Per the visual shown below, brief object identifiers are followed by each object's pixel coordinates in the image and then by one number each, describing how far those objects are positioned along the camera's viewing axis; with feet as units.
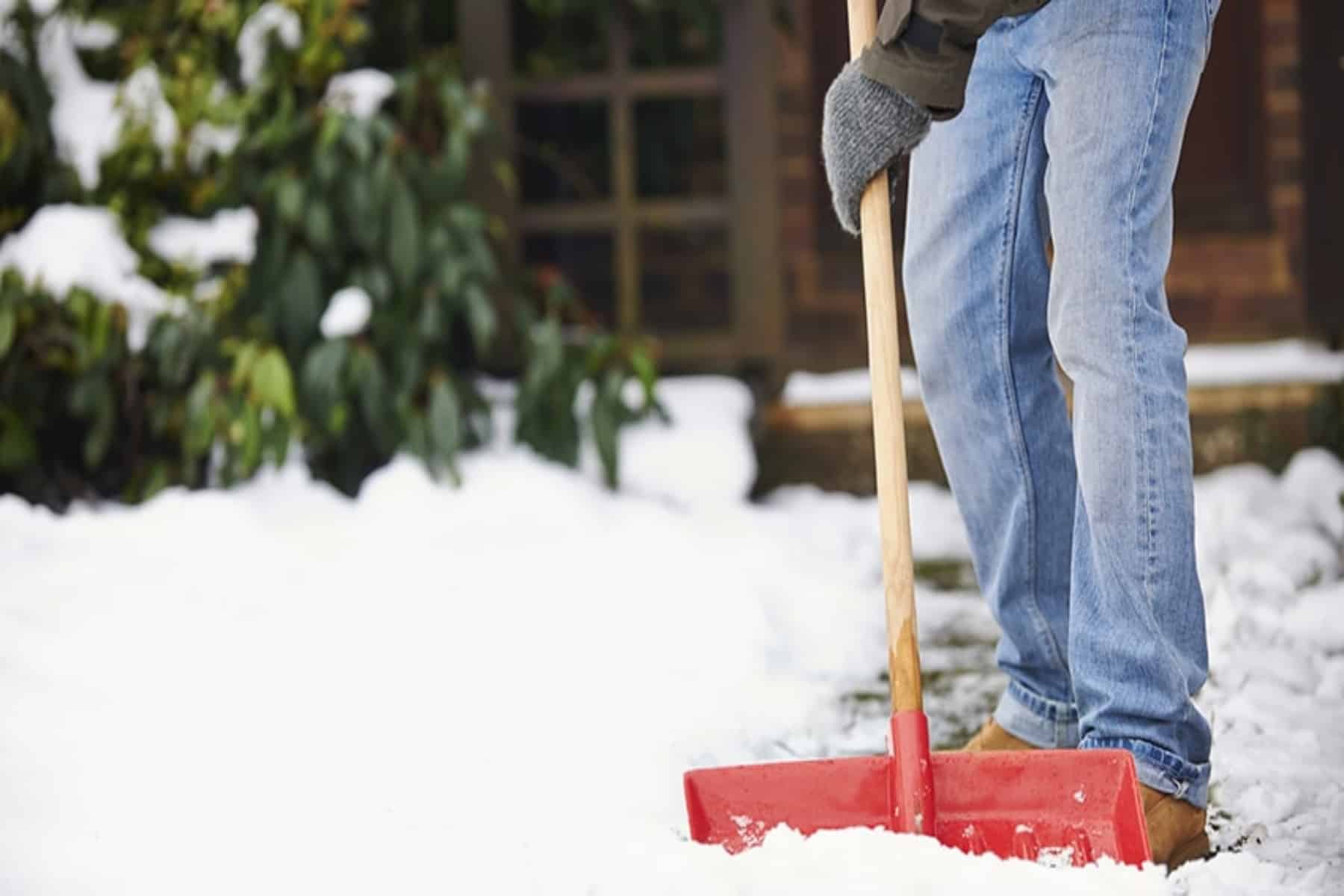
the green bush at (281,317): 20.89
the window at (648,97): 24.56
